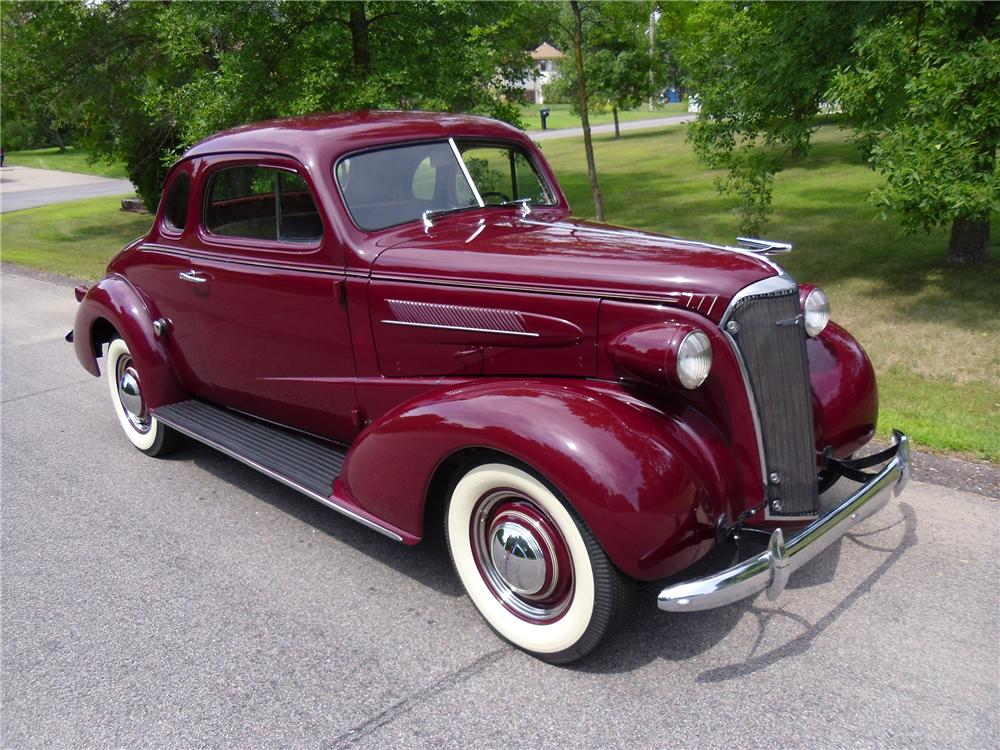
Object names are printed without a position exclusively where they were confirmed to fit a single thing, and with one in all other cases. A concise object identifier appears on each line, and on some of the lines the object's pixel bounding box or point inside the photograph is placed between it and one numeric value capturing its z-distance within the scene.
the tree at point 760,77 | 7.66
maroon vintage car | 2.82
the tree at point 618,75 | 25.30
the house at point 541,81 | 76.13
